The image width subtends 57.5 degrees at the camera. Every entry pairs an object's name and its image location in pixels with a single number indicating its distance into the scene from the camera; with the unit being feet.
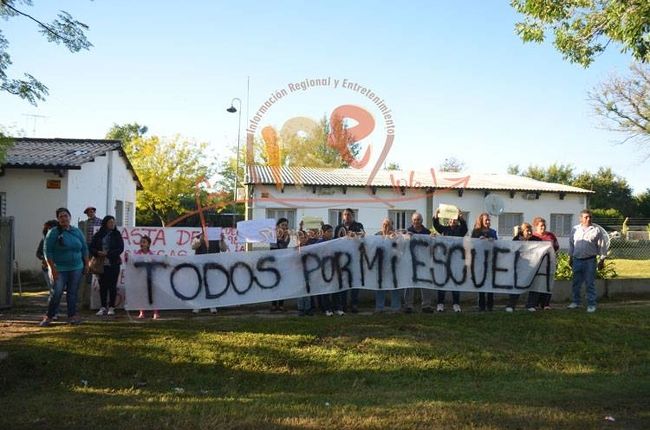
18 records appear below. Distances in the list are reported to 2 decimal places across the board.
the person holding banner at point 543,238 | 36.14
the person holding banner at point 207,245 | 35.78
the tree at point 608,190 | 185.16
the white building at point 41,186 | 53.06
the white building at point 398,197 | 95.60
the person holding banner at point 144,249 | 32.55
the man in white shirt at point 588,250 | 33.71
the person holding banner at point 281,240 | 35.04
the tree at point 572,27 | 35.27
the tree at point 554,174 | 214.28
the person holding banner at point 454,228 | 35.18
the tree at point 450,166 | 249.26
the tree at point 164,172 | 126.11
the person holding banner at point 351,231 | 33.90
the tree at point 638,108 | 114.11
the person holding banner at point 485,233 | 35.68
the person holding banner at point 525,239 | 35.24
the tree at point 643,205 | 165.89
